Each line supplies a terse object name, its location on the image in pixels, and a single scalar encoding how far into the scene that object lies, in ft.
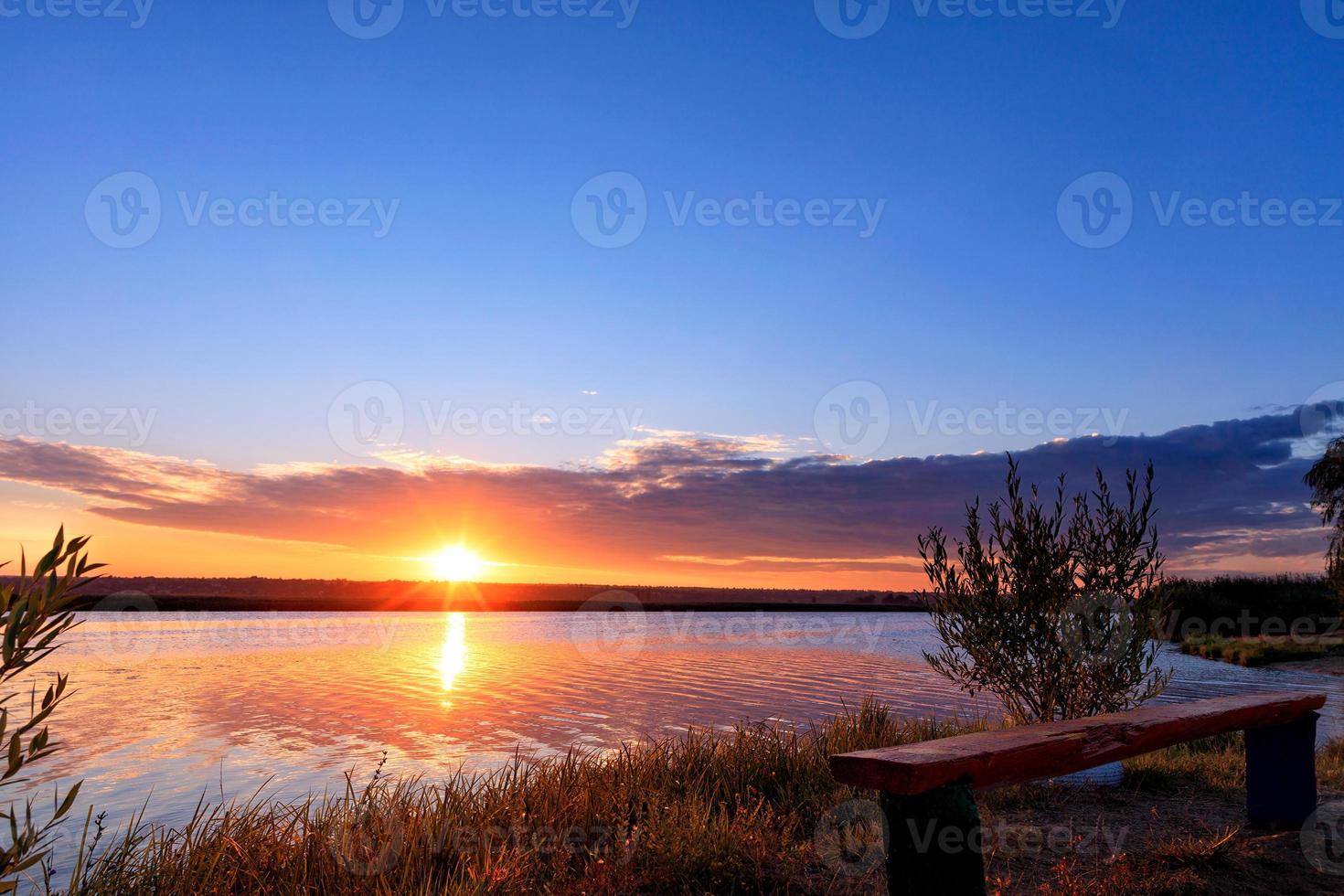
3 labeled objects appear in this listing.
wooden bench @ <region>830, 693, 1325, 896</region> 13.94
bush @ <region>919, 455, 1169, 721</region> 31.68
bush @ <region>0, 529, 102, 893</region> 8.90
